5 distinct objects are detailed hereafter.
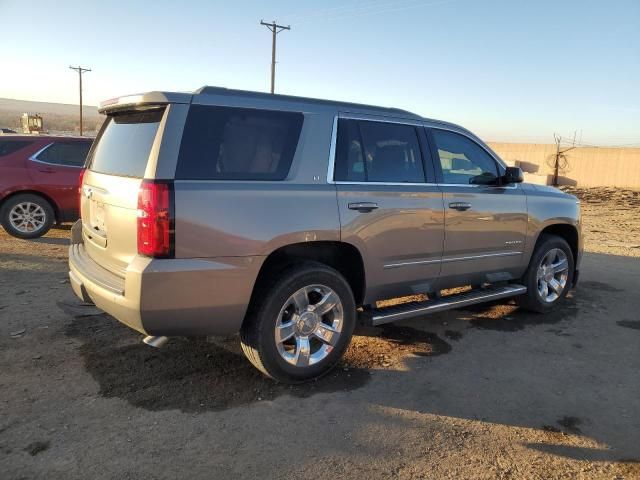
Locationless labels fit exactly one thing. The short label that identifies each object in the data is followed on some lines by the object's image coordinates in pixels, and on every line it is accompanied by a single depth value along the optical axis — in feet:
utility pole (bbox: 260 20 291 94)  103.45
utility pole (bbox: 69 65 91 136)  198.18
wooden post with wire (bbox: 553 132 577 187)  109.19
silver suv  10.39
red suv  27.43
